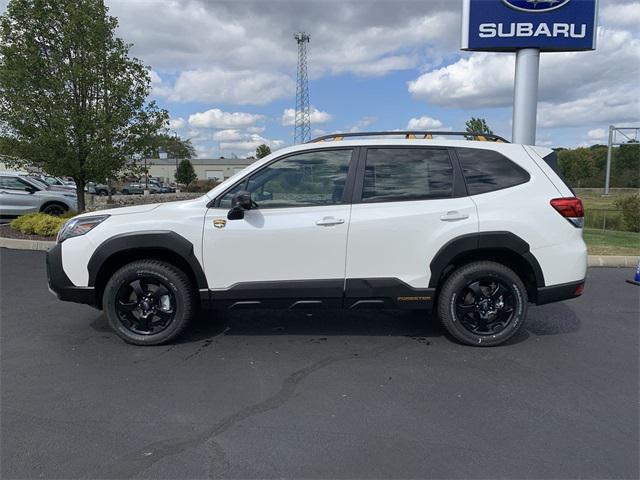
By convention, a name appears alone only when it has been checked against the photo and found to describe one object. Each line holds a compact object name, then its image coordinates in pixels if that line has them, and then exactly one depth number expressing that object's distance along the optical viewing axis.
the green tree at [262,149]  77.34
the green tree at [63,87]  10.04
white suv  4.14
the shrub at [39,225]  10.38
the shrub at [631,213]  15.51
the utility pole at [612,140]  41.16
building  106.38
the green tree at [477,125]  31.52
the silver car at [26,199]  13.91
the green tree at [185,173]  61.41
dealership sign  10.21
